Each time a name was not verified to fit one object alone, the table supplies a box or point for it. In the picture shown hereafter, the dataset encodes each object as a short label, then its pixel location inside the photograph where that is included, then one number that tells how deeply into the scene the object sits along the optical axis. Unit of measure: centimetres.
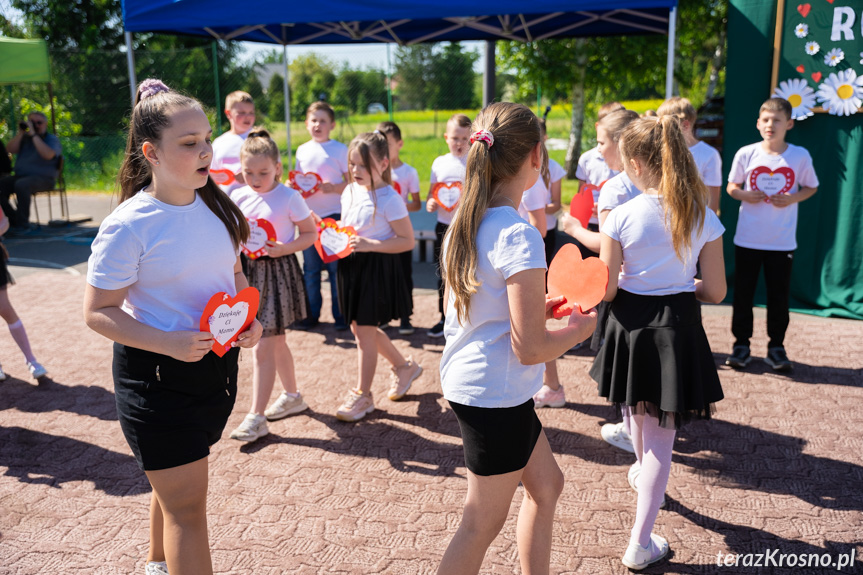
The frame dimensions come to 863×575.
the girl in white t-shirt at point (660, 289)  264
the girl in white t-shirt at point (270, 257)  387
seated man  1054
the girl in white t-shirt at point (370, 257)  395
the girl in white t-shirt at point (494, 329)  192
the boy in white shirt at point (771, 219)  486
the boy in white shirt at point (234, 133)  555
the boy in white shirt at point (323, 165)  563
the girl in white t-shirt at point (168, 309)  201
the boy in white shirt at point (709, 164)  468
